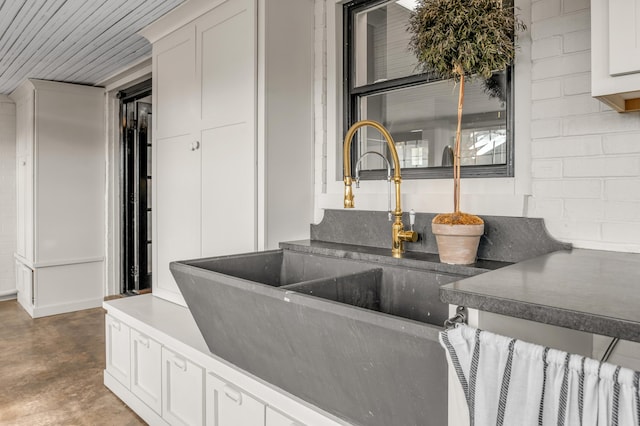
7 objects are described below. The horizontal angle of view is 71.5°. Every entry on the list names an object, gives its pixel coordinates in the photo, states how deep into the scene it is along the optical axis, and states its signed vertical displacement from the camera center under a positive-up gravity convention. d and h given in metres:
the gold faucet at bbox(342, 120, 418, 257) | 1.89 +0.04
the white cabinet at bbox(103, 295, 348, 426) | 1.59 -0.75
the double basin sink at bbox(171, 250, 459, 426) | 1.06 -0.37
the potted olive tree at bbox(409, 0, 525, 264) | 1.53 +0.56
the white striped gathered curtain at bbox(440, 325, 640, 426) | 0.74 -0.32
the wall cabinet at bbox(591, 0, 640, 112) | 1.13 +0.41
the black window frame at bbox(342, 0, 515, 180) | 1.82 +0.52
